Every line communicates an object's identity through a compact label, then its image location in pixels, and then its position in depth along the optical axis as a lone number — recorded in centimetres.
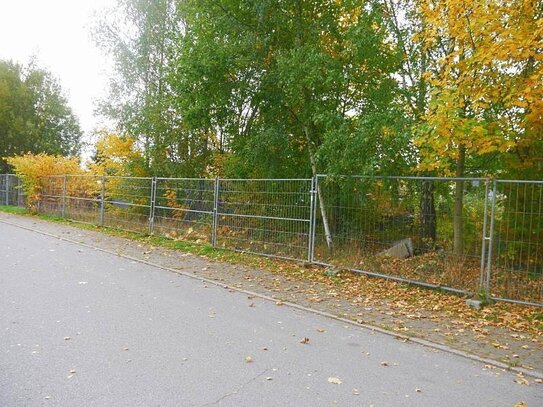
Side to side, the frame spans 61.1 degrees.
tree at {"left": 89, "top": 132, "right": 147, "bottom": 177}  1978
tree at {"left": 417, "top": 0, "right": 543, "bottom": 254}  733
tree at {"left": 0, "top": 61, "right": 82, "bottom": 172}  3816
